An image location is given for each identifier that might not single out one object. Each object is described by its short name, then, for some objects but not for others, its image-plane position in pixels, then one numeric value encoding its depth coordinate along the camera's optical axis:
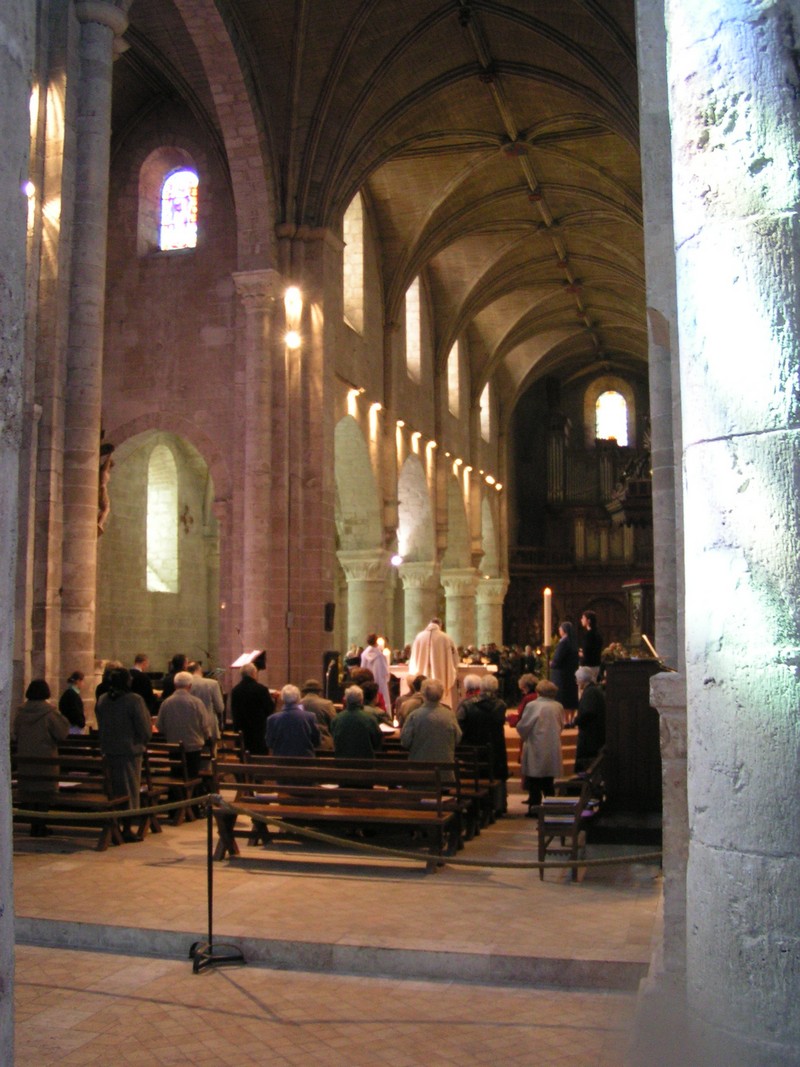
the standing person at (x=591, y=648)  14.83
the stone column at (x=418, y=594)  28.86
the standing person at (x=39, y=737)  8.85
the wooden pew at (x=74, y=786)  8.49
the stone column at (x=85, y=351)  11.77
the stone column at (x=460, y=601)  34.56
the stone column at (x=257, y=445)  18.11
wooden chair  7.52
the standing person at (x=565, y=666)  15.25
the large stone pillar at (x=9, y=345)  2.34
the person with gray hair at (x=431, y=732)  9.14
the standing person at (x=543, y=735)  9.76
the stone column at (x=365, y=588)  24.58
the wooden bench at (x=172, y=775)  9.73
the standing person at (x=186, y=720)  10.12
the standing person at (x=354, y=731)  9.36
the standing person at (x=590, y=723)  10.36
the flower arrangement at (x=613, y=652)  16.91
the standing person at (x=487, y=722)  10.44
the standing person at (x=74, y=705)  11.27
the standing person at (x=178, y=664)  12.58
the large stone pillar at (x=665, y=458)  4.23
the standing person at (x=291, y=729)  9.49
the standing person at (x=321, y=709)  10.75
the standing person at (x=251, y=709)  11.12
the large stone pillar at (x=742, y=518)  2.57
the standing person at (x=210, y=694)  11.01
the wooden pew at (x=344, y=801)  7.99
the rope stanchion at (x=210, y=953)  5.64
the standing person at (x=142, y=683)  12.79
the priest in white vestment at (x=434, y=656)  15.16
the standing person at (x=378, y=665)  15.93
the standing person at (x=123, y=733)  8.82
